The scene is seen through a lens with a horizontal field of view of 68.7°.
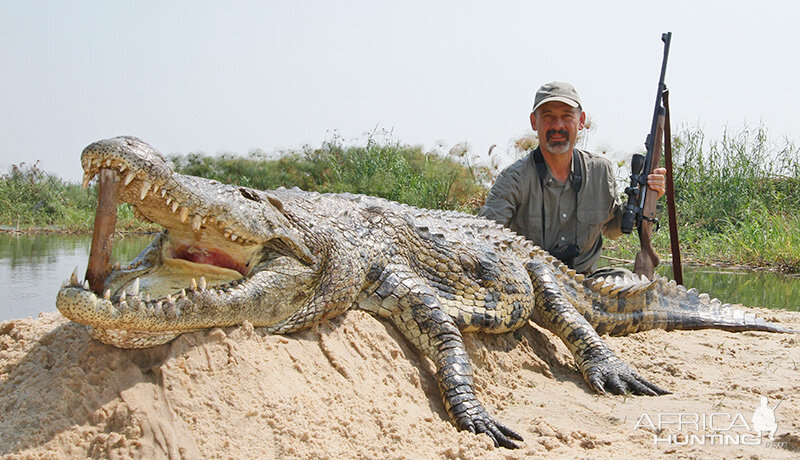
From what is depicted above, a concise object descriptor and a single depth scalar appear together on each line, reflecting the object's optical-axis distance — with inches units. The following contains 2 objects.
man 225.0
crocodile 96.7
